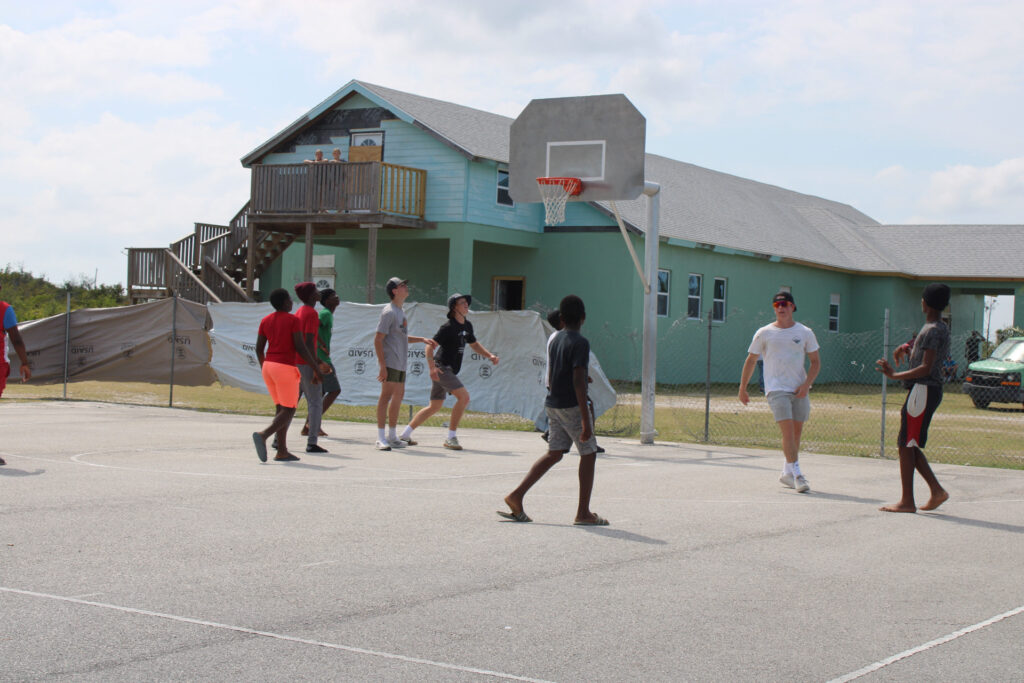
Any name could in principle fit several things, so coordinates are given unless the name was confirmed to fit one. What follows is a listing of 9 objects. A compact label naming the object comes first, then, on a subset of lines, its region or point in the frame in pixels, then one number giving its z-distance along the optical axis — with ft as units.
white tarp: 60.59
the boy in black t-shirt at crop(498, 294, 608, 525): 27.20
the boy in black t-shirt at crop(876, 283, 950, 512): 30.12
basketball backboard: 52.90
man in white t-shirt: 34.99
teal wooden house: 99.50
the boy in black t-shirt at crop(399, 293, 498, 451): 45.39
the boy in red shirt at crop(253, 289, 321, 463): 38.52
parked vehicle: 87.51
